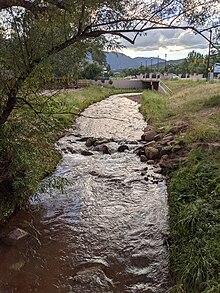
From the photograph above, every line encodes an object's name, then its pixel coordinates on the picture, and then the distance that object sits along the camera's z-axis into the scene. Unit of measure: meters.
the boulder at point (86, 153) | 7.13
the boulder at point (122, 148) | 7.56
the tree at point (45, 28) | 3.26
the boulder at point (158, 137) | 7.73
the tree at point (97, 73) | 25.98
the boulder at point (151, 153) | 6.61
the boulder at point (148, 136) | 8.18
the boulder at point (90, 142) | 8.05
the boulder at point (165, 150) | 6.29
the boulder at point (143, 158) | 6.66
